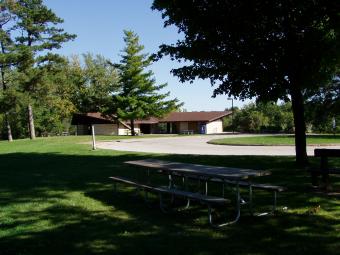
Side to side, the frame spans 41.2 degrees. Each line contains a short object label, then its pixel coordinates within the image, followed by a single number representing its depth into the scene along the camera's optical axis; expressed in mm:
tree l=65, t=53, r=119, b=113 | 66750
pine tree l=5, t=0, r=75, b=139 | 45000
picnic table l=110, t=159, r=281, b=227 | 6844
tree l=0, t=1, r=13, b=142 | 43562
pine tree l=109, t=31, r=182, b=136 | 52219
